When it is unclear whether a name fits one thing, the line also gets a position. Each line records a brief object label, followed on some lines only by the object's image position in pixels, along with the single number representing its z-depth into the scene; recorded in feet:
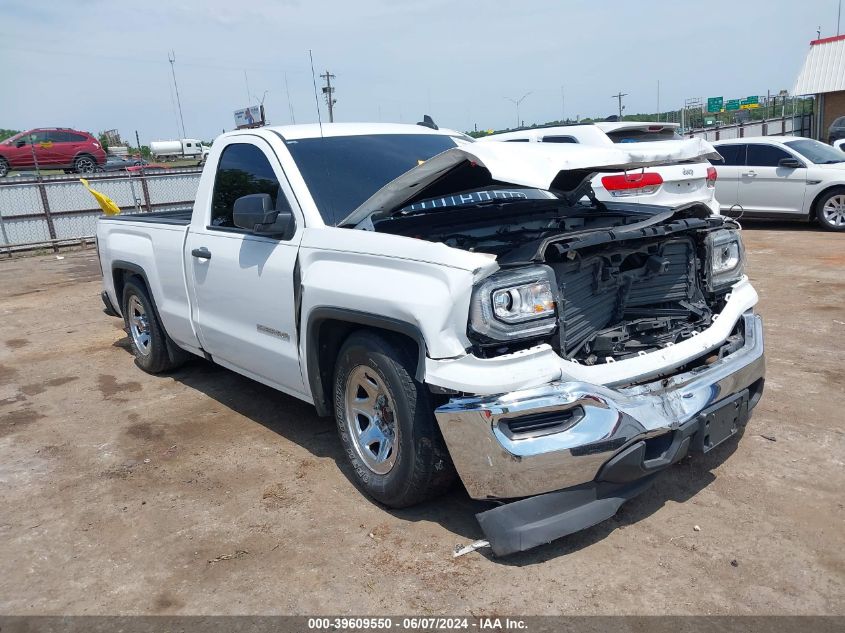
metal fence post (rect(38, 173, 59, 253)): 53.11
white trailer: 149.69
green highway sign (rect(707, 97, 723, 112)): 165.78
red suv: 86.28
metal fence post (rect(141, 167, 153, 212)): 58.09
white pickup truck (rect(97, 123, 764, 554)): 9.53
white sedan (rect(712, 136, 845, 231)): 38.17
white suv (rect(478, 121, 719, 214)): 29.76
